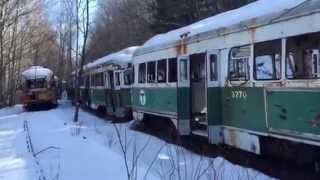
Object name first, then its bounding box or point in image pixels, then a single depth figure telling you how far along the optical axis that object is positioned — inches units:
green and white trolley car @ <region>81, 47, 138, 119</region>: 595.0
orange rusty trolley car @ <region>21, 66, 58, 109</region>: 981.9
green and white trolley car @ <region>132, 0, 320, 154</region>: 230.2
